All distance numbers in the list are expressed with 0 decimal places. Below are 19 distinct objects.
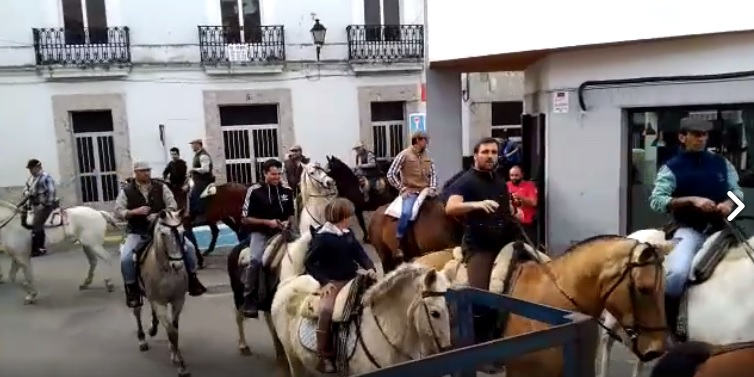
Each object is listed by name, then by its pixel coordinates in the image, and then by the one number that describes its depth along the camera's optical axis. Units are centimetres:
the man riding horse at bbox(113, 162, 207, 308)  651
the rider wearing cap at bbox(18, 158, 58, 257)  941
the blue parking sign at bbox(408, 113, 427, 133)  1210
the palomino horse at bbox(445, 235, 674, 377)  365
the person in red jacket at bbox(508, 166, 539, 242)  759
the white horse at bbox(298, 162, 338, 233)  723
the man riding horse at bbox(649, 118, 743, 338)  454
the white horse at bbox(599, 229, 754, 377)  428
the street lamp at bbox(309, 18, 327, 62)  1513
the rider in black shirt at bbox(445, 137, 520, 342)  430
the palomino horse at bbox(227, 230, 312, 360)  576
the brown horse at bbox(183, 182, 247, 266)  1119
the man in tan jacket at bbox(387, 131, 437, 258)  838
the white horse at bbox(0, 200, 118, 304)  916
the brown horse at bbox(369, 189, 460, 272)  745
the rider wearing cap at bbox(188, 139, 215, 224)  1113
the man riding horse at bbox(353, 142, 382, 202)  1252
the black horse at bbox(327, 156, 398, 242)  1208
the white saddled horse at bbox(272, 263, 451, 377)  375
